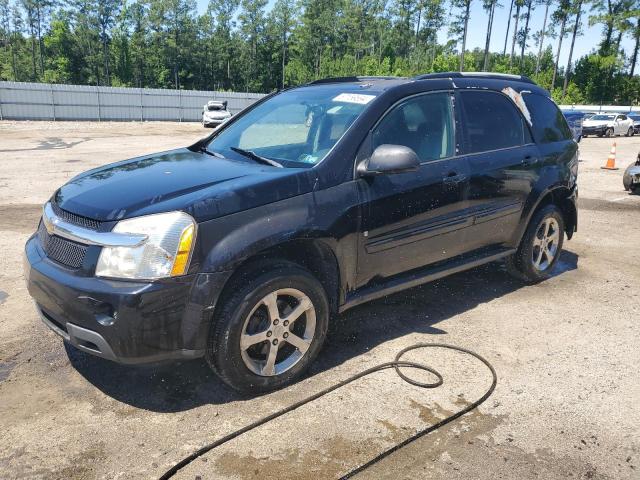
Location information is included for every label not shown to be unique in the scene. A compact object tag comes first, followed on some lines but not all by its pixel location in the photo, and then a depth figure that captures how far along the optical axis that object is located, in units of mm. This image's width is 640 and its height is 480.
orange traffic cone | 15328
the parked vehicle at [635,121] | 34781
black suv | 2809
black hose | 2660
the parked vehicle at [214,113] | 32500
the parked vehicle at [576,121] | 18634
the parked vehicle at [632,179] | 10969
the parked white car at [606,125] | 31578
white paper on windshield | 3787
